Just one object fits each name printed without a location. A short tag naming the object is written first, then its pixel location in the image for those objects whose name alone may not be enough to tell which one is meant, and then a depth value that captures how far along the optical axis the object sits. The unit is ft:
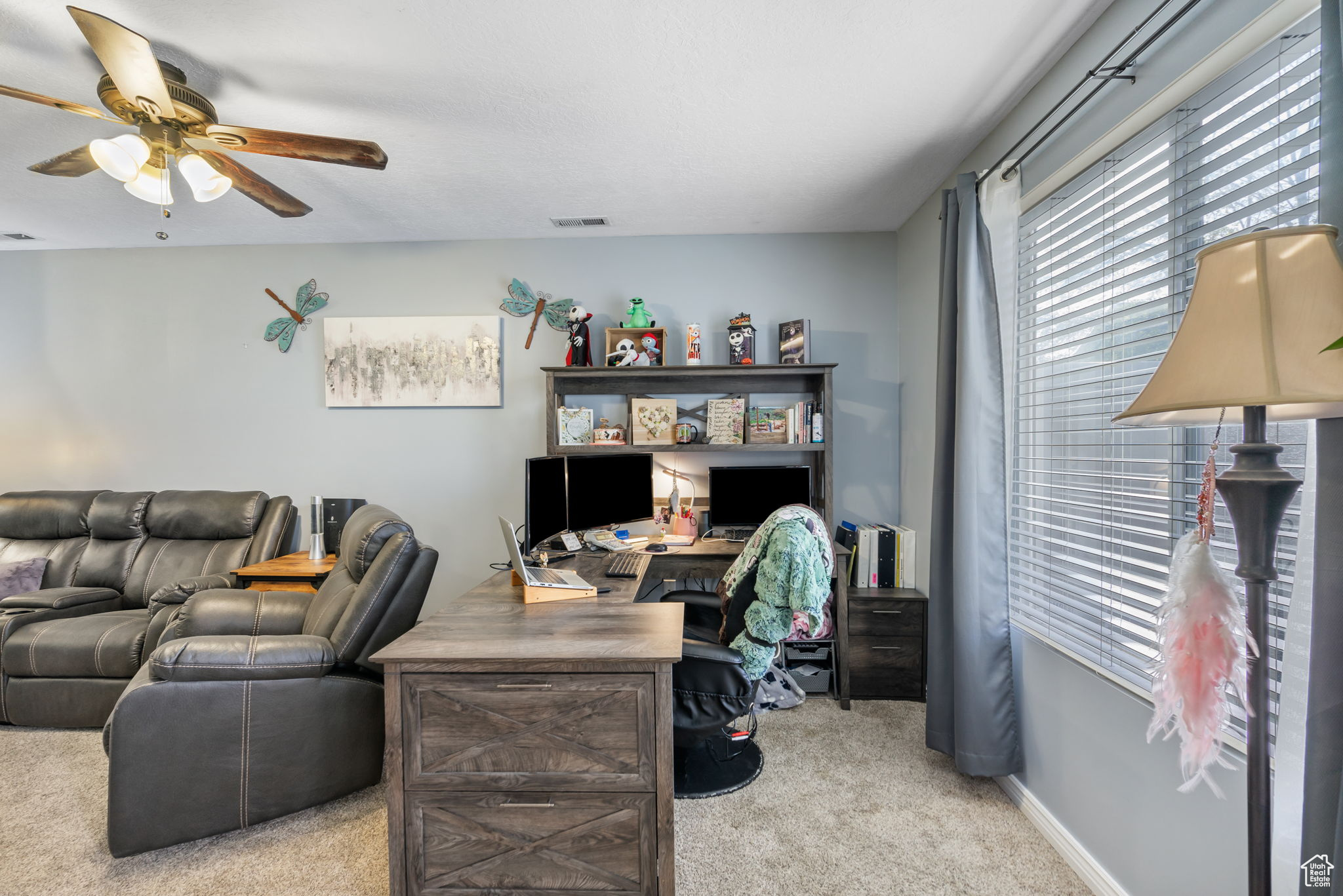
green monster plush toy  11.18
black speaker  11.47
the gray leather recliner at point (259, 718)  6.16
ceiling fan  5.38
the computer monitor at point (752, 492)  10.57
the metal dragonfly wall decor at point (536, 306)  11.61
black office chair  6.15
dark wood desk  5.00
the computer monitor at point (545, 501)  7.95
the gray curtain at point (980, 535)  7.04
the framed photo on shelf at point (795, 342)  10.57
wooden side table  9.95
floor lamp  2.60
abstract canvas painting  11.80
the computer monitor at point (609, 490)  9.35
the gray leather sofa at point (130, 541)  9.98
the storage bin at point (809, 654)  10.43
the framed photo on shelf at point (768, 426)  10.71
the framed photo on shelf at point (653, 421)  11.11
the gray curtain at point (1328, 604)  2.96
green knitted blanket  6.04
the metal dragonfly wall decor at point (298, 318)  11.93
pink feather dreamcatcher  3.05
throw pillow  10.16
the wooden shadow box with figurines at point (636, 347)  10.85
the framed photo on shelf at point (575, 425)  10.94
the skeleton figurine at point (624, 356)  10.82
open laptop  6.57
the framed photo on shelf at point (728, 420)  10.86
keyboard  7.97
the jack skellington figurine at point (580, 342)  11.08
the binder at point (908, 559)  10.36
